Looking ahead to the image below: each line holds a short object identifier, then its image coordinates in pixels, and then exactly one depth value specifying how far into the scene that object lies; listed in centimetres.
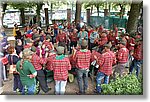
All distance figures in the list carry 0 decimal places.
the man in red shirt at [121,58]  633
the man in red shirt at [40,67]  599
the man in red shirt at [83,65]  608
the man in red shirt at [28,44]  665
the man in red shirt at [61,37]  748
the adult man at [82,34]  814
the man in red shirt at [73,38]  732
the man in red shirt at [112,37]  681
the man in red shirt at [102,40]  684
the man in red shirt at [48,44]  713
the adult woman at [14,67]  607
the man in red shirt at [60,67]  581
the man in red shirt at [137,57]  610
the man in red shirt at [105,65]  612
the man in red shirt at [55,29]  854
